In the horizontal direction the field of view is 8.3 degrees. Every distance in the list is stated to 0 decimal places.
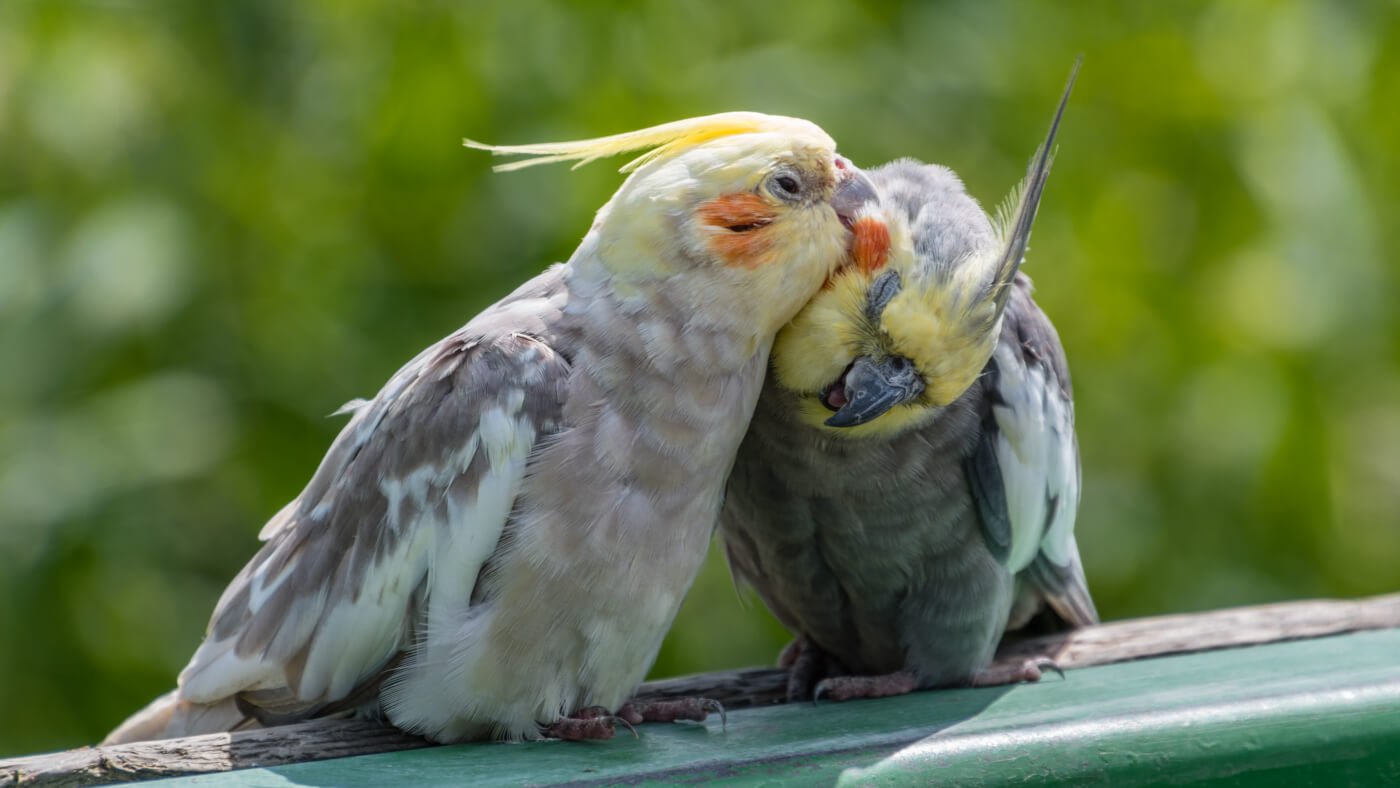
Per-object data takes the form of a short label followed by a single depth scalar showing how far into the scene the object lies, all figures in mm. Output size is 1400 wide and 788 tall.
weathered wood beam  2330
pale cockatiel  2357
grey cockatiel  2369
